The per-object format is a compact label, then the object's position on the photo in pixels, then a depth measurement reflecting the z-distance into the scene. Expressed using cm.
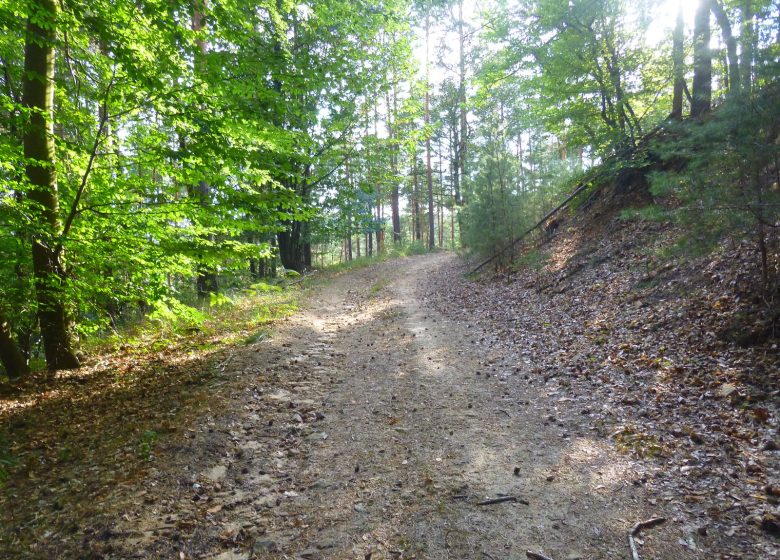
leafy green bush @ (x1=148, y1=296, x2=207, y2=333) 654
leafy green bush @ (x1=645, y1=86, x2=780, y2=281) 506
